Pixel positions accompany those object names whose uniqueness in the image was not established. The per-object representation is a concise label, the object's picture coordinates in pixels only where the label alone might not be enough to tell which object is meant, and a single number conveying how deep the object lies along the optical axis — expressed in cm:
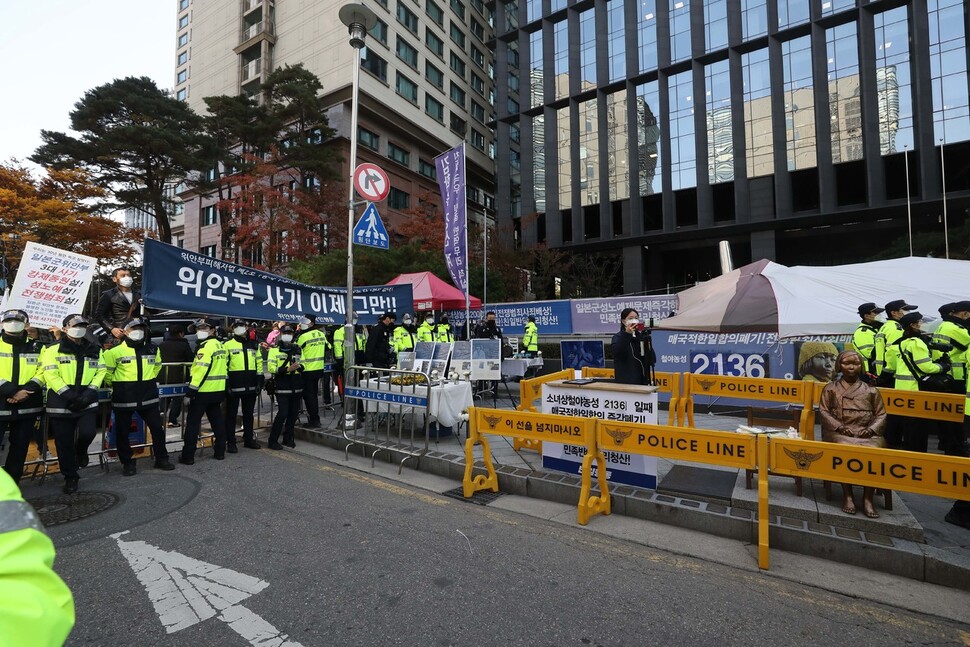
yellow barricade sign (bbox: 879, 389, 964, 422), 548
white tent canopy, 700
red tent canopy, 1591
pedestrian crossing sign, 869
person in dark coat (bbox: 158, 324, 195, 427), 783
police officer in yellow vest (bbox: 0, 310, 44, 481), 538
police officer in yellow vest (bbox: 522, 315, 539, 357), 1392
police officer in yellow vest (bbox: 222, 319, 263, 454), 743
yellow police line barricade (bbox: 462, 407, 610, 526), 468
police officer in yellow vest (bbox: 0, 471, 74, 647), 90
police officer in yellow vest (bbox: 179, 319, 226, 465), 679
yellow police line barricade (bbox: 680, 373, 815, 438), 711
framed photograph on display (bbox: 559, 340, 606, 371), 1134
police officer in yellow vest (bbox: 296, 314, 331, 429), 827
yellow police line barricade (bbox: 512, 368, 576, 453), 681
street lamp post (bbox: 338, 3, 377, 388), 811
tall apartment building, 3297
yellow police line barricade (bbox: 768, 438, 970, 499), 343
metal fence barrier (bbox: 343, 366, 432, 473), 688
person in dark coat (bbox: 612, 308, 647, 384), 689
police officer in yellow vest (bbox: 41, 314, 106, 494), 560
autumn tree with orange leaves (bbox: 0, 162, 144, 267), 2058
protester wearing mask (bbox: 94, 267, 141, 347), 724
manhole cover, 482
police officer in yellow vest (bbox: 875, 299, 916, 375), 634
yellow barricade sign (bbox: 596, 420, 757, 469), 412
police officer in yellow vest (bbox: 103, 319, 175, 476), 624
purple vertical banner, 1259
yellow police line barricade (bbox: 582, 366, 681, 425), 763
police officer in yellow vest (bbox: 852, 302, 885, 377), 673
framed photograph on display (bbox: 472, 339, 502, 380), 945
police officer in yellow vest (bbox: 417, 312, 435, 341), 1195
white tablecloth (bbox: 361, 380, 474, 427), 720
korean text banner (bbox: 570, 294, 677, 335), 1443
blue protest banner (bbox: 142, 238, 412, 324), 621
